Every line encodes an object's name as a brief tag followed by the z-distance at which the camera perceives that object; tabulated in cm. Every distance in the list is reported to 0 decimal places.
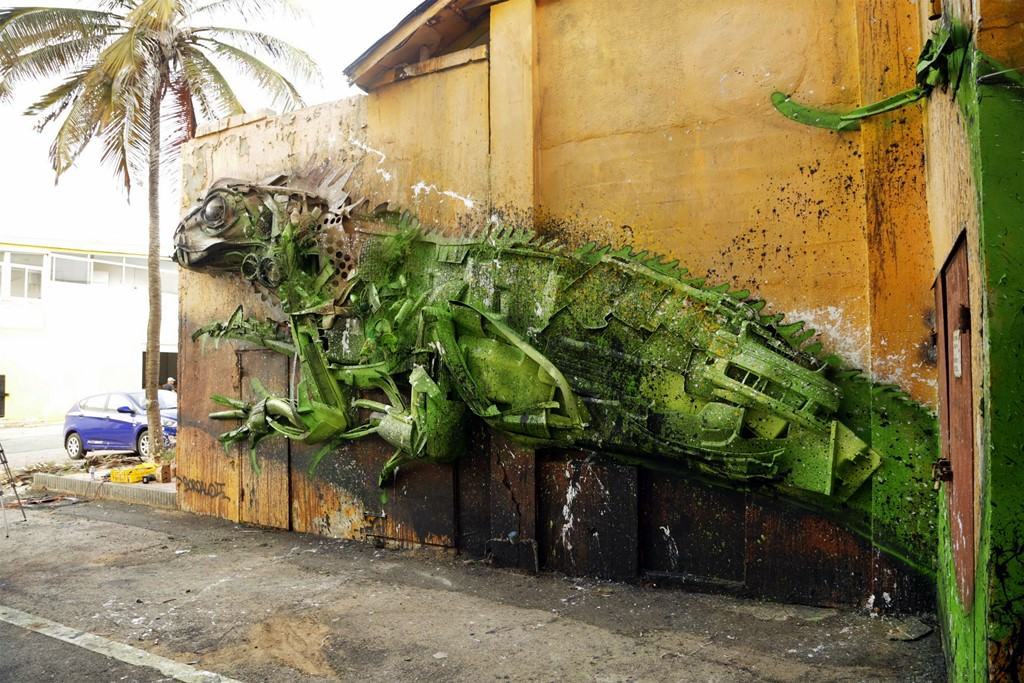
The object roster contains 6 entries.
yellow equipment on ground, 1133
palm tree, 1159
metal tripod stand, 917
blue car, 1435
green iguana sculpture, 517
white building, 2531
